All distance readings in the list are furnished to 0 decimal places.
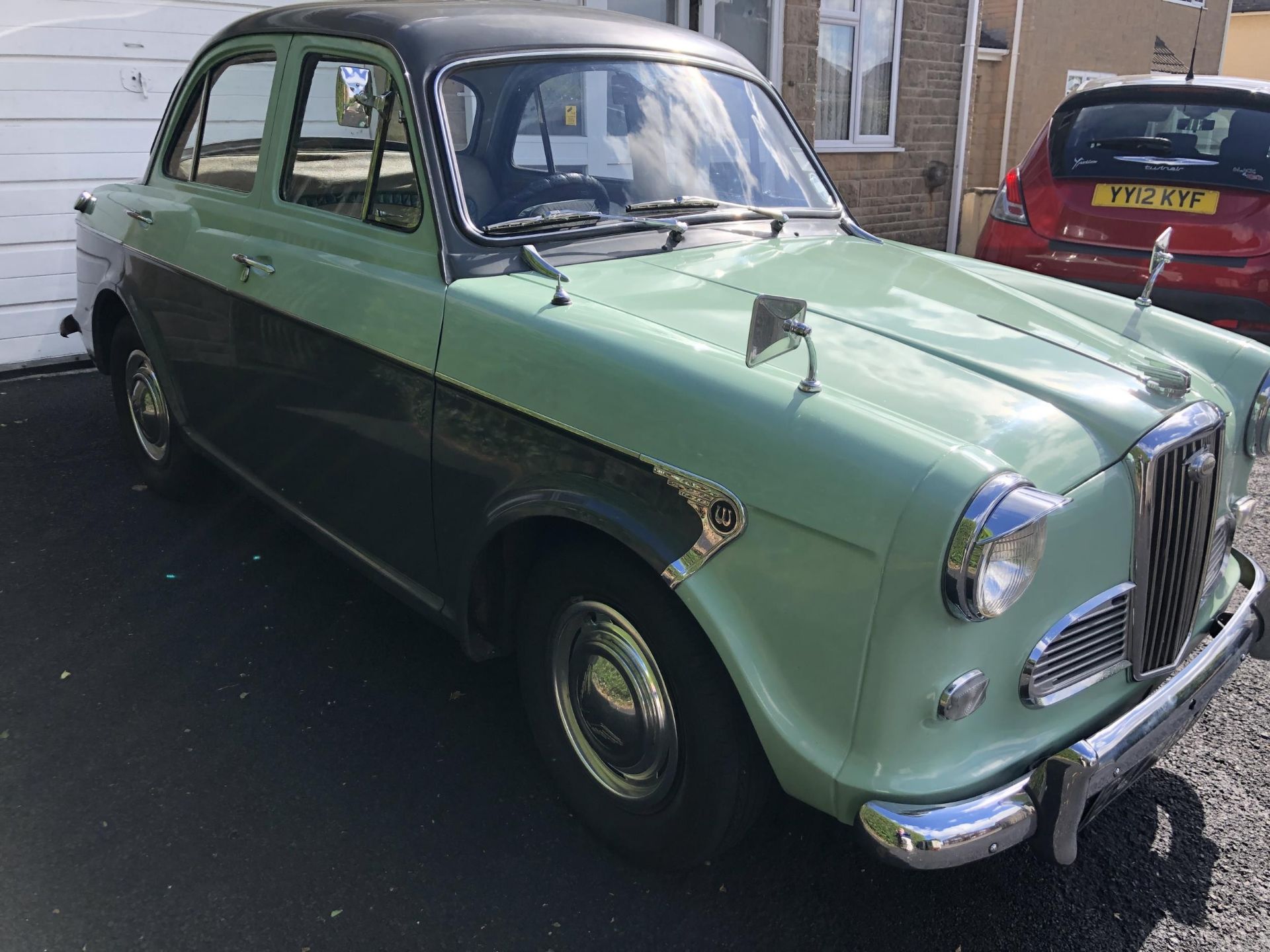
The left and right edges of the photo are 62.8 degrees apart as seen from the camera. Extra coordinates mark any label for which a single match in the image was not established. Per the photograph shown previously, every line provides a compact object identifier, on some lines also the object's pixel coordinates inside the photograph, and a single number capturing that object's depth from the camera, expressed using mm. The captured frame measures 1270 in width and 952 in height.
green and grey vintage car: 1845
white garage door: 6258
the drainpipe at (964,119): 11414
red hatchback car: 4926
